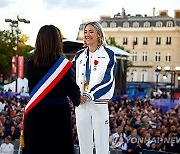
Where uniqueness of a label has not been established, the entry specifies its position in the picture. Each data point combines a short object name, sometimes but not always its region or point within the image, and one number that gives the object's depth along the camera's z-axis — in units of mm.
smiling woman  4855
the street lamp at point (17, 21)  26344
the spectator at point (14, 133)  11778
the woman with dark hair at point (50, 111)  3961
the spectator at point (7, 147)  7697
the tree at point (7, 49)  50562
